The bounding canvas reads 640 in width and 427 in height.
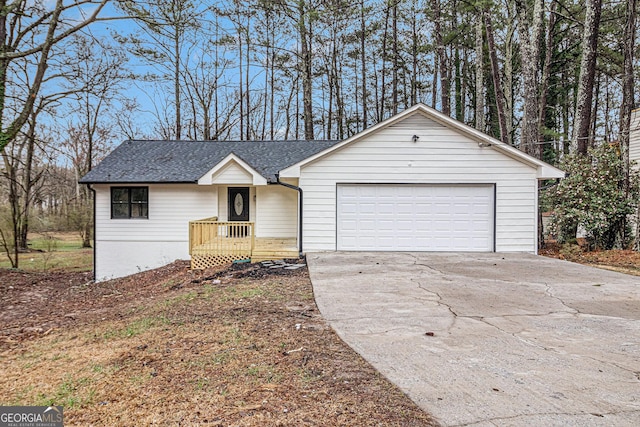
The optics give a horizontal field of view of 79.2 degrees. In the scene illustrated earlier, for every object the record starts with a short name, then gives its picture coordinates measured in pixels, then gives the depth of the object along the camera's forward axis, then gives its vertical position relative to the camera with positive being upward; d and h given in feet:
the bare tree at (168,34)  36.43 +21.09
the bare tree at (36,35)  36.32 +17.21
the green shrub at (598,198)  37.76 +1.11
